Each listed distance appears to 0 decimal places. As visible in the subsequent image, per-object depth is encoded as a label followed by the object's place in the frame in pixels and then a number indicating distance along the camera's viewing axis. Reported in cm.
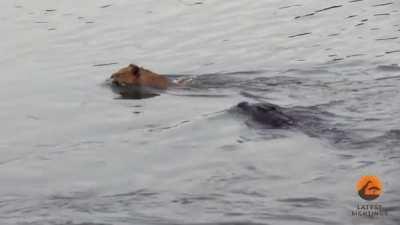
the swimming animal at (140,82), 2245
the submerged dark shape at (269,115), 1762
